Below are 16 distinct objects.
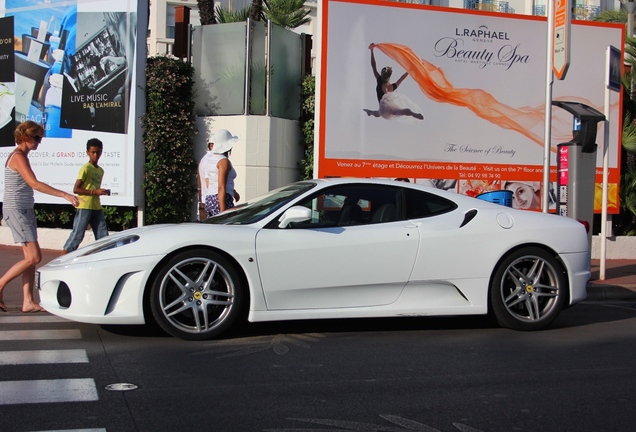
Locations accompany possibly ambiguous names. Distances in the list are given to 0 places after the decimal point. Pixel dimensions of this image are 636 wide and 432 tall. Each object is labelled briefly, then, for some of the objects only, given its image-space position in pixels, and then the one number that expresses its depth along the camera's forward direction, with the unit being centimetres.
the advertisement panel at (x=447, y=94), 1301
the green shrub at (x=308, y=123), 1458
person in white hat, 985
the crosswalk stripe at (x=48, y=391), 478
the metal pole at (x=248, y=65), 1405
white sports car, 635
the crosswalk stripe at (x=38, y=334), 670
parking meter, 1051
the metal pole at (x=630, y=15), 2029
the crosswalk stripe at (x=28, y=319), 757
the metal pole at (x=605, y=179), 1089
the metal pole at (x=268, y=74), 1419
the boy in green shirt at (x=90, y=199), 928
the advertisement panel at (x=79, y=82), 1348
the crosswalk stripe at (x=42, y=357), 580
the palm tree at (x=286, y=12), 2666
